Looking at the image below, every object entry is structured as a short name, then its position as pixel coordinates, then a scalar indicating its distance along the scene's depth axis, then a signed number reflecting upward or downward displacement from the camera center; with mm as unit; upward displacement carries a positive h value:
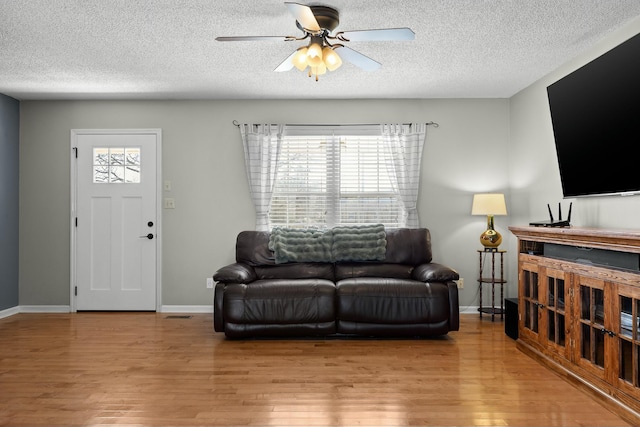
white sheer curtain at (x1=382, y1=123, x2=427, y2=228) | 5137 +655
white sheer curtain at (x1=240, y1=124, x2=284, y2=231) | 5145 +581
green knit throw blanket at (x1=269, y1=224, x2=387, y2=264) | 4633 -288
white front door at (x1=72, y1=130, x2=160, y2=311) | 5215 -27
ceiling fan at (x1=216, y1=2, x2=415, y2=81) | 2777 +1104
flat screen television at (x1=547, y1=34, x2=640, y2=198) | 2838 +628
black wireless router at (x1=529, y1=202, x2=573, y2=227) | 3418 -54
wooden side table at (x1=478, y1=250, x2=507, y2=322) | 4758 -650
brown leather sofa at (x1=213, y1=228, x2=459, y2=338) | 3990 -775
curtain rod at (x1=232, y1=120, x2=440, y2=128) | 5215 +1045
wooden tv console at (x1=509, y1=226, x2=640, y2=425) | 2471 -579
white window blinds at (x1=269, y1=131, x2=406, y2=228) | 5195 +349
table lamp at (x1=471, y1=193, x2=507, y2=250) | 4723 +69
